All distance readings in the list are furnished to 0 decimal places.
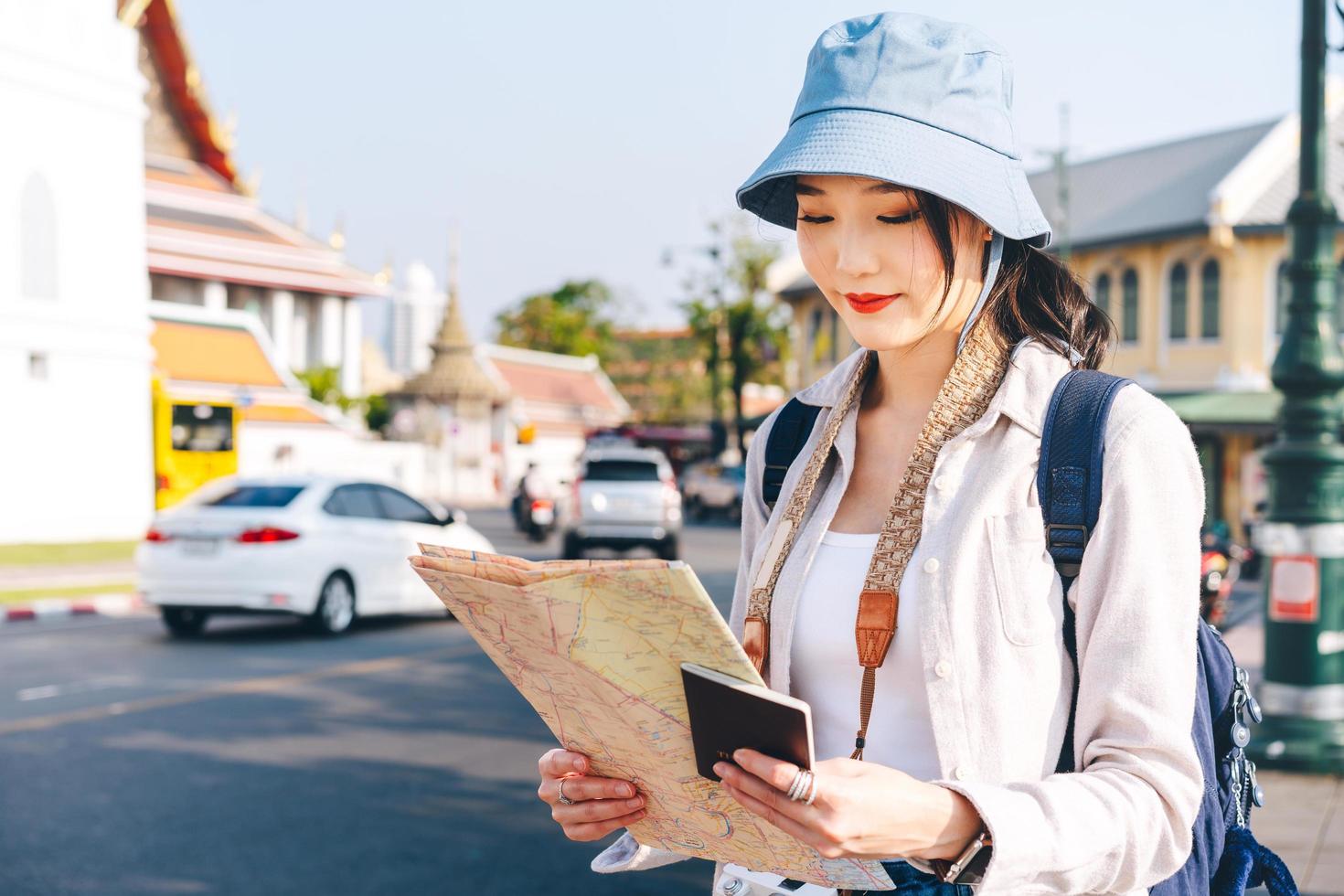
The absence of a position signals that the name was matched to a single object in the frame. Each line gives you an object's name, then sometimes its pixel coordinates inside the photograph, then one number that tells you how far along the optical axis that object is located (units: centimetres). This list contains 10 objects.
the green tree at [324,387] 5556
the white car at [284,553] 1152
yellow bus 2628
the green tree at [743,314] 4284
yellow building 2828
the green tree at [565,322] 7881
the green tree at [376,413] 5857
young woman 143
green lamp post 679
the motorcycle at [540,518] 2544
